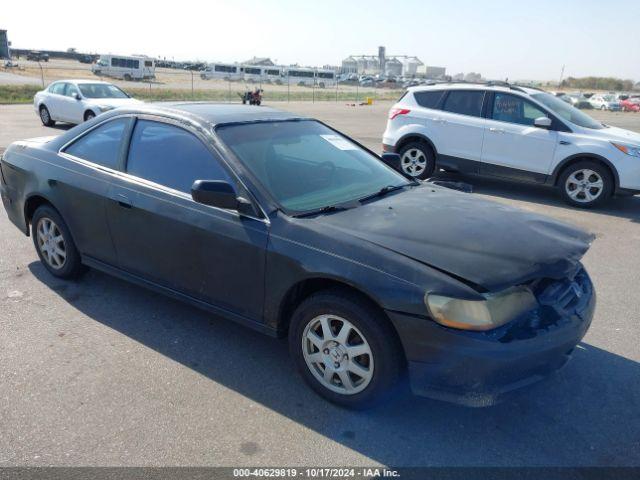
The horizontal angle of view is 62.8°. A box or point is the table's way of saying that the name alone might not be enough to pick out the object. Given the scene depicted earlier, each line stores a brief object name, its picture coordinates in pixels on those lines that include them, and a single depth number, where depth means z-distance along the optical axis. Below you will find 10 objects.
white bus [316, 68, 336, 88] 73.89
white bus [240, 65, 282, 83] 76.56
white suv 7.86
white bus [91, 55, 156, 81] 57.28
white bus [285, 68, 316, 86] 78.38
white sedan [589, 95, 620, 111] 44.14
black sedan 2.62
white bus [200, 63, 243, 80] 76.35
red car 43.72
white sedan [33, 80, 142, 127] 14.64
